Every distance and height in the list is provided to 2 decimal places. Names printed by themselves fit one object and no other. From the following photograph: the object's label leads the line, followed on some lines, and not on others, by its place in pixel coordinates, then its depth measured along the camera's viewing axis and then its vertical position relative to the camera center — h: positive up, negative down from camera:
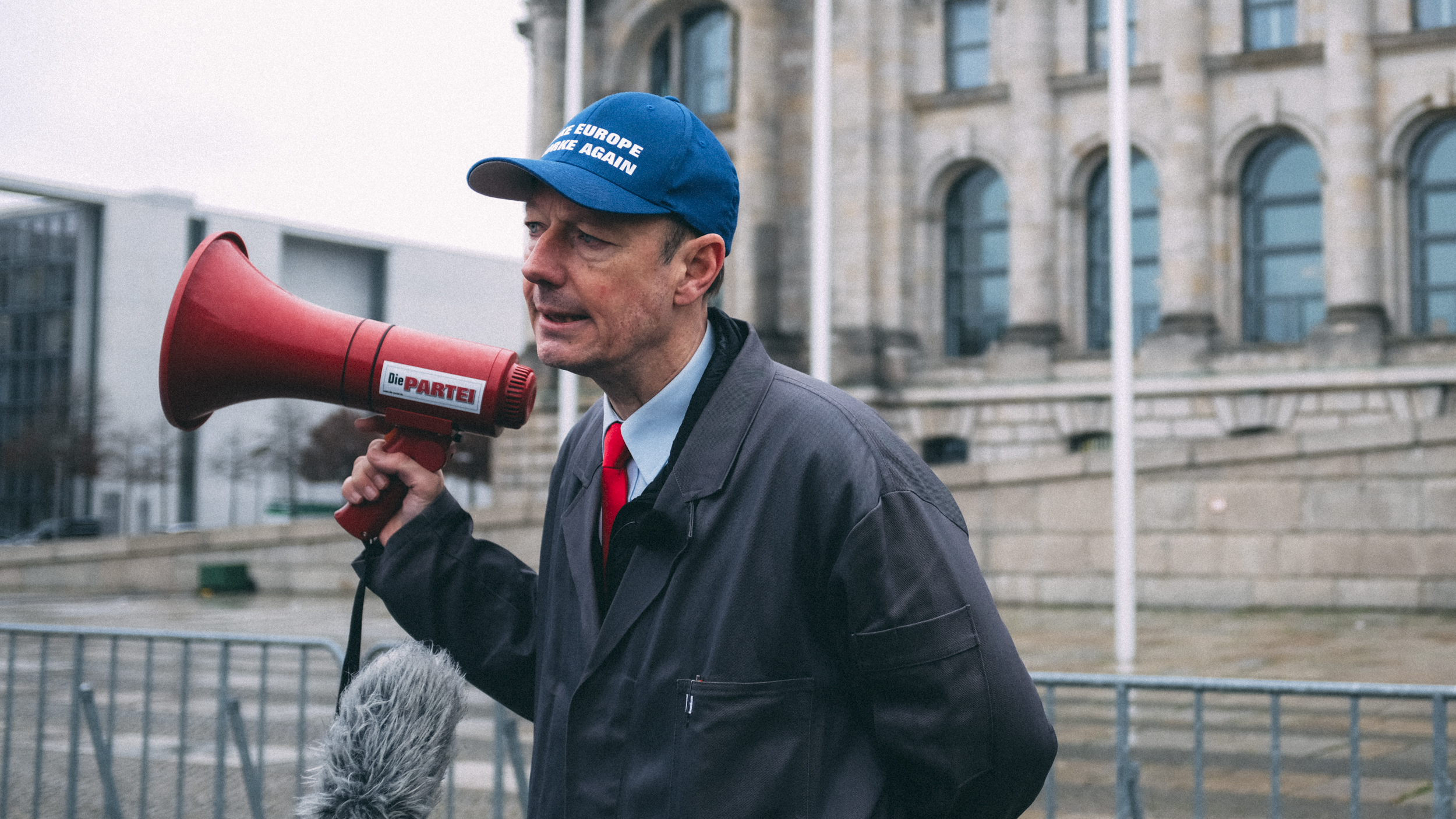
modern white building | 58.59 +4.75
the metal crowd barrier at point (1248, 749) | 4.41 -1.65
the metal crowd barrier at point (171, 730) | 5.60 -1.74
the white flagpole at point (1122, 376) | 12.31 +1.02
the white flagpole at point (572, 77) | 16.31 +4.81
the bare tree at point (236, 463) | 62.19 +0.78
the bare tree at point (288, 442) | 62.00 +1.77
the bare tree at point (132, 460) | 57.94 +0.80
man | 1.79 -0.12
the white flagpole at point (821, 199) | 14.08 +2.99
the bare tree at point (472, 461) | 56.75 +0.85
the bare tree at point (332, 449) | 60.31 +1.41
